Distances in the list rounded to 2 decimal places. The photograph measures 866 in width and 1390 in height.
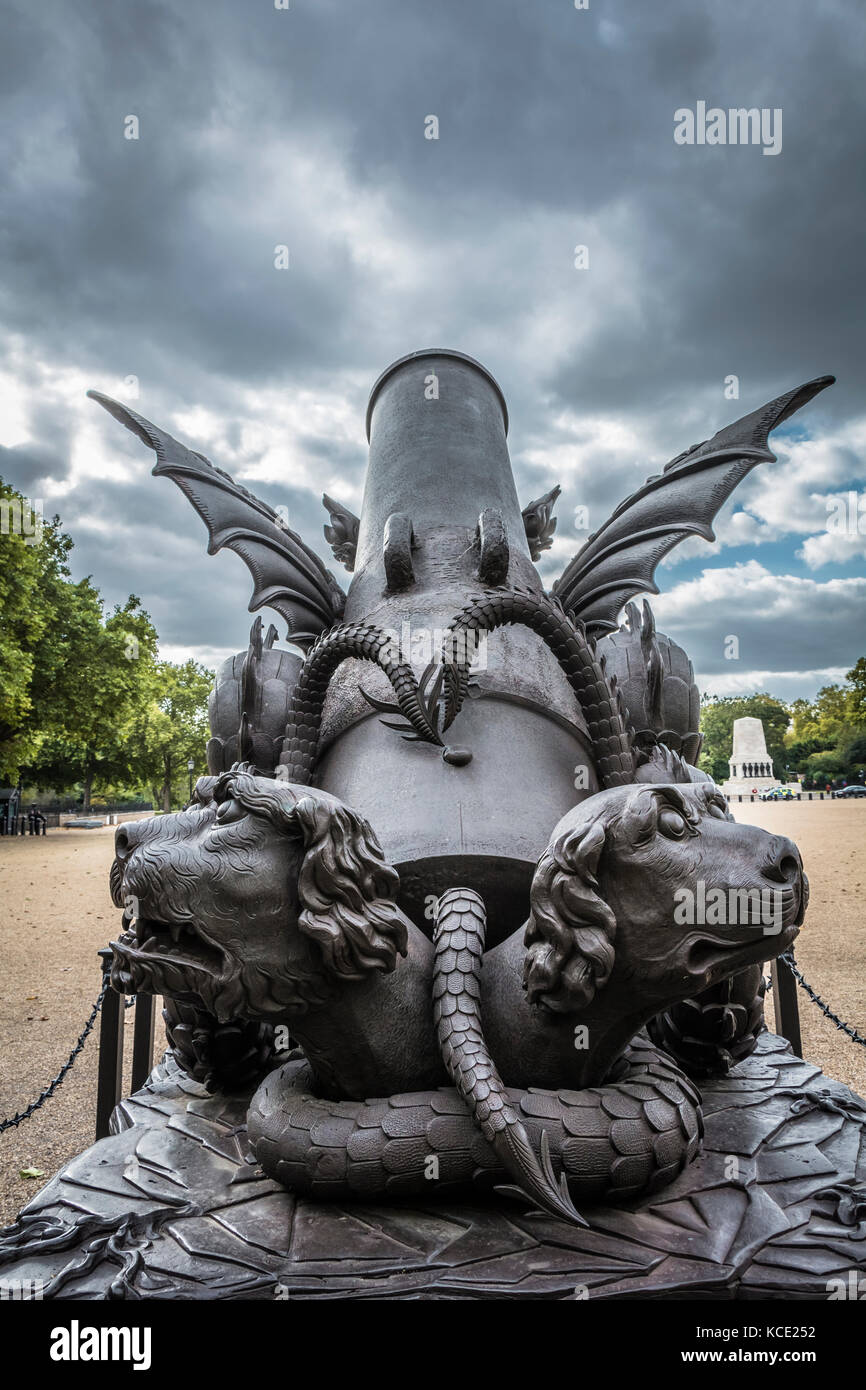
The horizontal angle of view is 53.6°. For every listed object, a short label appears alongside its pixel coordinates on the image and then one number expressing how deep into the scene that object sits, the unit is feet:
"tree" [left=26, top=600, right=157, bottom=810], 74.43
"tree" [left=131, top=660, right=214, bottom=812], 110.73
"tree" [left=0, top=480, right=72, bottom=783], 56.54
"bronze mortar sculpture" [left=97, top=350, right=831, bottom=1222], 6.57
